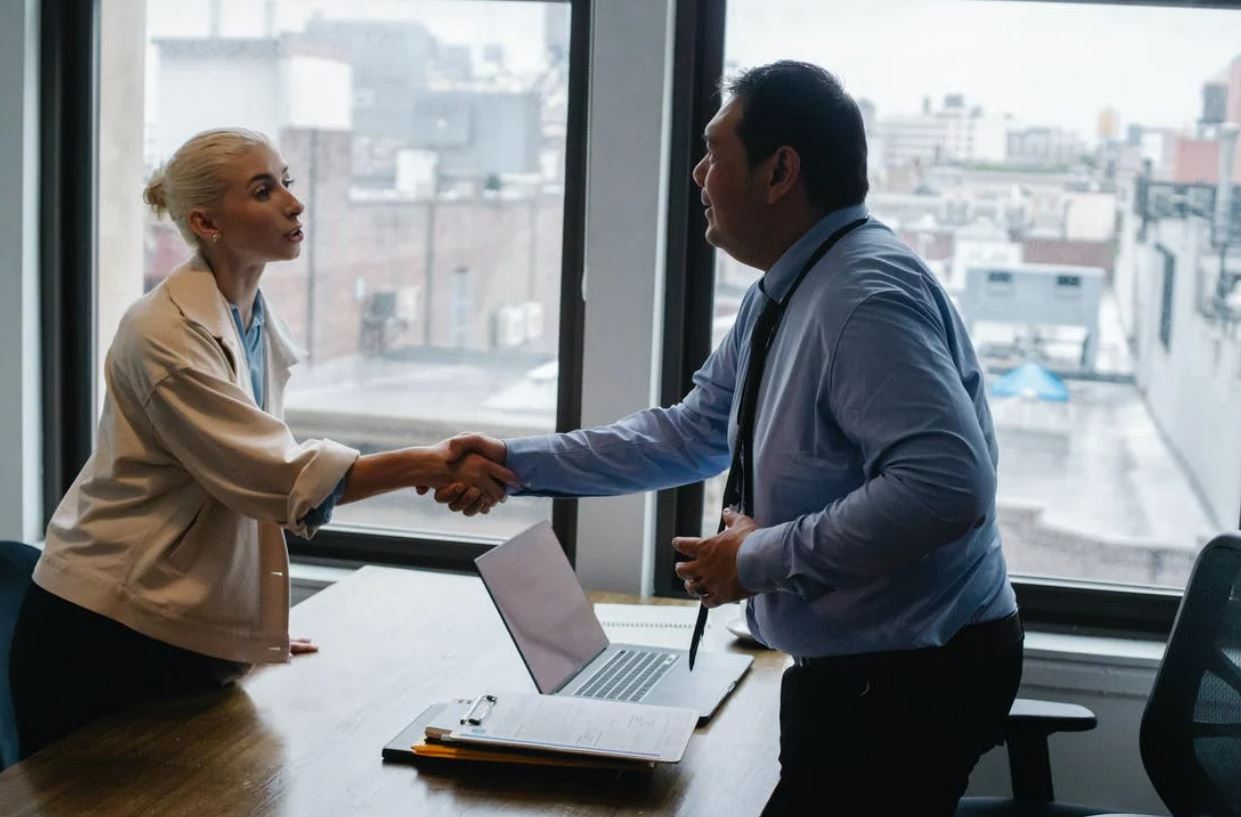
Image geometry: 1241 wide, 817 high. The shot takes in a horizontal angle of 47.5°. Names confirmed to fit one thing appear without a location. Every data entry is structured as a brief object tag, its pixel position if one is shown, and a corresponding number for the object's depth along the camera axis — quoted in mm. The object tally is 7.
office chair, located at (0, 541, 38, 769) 2277
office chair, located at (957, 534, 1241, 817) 2068
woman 2027
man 1622
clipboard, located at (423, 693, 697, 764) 1789
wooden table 1690
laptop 2121
